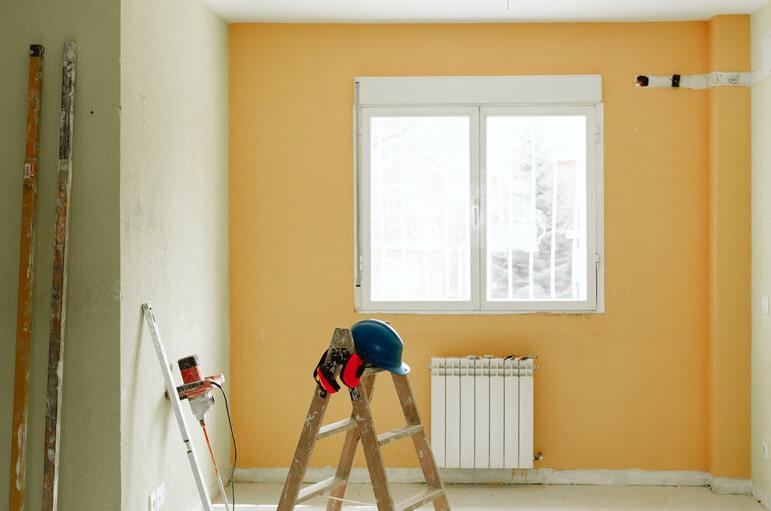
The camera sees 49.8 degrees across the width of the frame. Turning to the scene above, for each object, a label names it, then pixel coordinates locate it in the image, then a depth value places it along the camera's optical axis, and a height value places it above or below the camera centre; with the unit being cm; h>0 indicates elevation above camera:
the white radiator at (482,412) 475 -91
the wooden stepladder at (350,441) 305 -71
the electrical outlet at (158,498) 352 -106
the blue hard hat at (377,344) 308 -33
